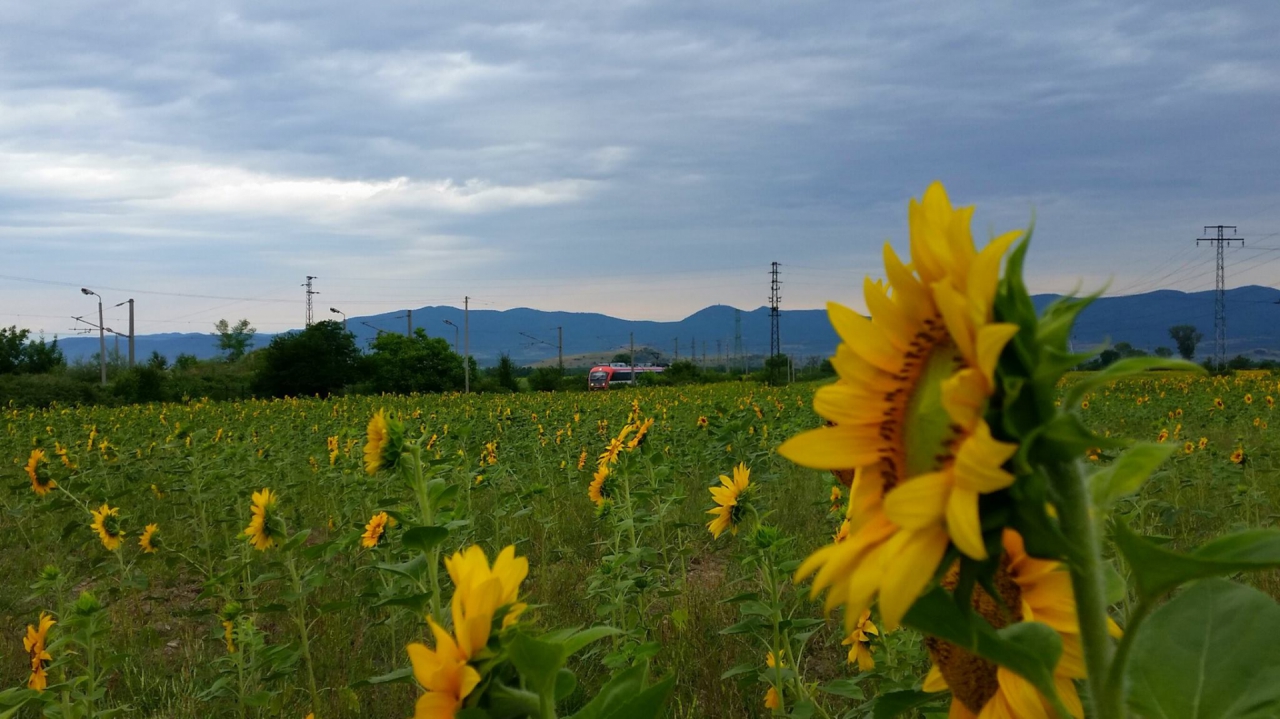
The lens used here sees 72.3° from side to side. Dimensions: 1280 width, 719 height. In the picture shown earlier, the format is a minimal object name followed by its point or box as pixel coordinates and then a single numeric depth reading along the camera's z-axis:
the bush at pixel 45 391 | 20.92
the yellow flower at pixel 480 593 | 0.73
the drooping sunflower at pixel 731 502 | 2.80
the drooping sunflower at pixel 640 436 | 3.96
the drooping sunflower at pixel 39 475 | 4.74
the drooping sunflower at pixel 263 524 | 3.22
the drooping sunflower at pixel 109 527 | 3.92
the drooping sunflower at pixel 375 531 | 3.27
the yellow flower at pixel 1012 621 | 0.75
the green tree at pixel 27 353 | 35.24
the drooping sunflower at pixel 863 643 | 2.41
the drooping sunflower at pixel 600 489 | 4.05
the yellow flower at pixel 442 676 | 0.71
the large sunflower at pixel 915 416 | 0.46
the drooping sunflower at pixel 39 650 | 2.30
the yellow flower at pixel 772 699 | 2.39
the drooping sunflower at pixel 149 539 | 3.98
